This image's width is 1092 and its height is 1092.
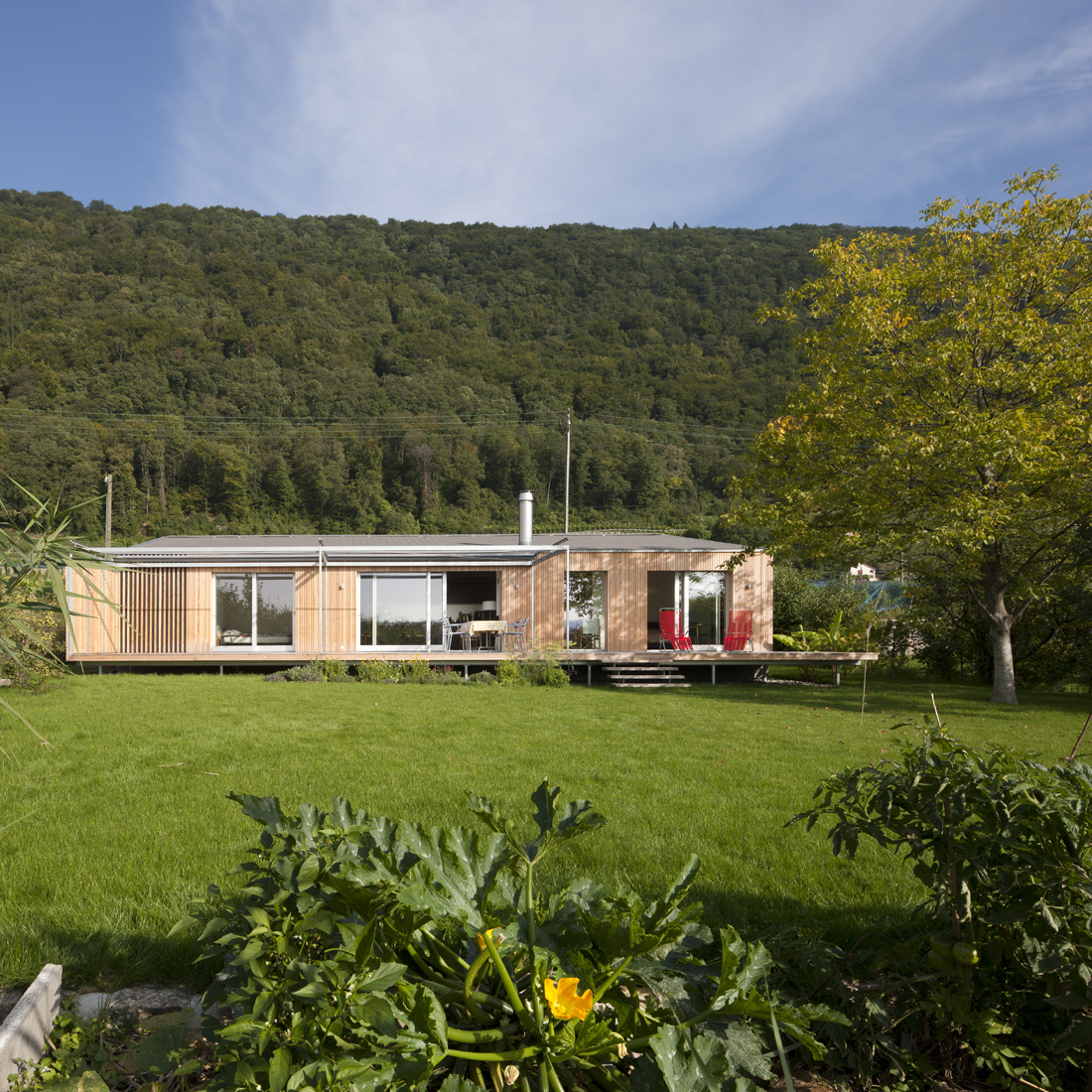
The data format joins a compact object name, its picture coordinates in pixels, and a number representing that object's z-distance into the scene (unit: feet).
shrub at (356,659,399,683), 38.22
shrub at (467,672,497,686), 38.26
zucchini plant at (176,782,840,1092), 3.49
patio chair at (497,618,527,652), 46.83
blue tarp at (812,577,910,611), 57.74
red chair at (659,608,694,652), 47.60
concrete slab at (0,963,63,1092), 4.91
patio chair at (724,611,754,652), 47.91
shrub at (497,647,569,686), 38.65
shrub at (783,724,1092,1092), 4.37
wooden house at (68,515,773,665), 45.06
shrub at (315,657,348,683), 38.73
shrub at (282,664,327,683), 38.52
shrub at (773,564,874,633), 54.34
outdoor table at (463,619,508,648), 42.98
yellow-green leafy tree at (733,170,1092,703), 32.91
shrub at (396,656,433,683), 38.63
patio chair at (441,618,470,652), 46.14
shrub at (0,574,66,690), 5.73
